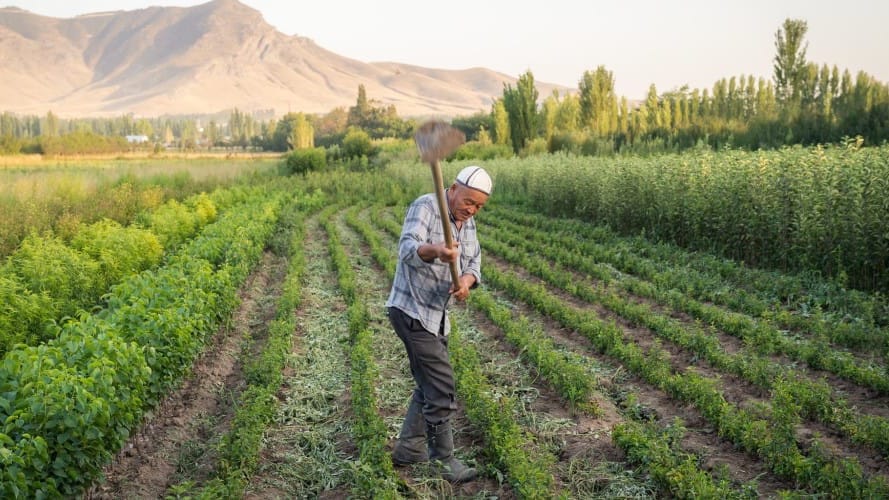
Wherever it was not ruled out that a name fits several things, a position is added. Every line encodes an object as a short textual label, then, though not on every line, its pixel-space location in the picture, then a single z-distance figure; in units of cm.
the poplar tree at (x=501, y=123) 4253
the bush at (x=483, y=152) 3922
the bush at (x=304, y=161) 4162
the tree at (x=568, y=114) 4162
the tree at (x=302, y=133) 6203
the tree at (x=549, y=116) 4156
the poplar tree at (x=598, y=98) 4034
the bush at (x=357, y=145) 4900
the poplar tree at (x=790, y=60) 3225
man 456
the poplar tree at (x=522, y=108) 4119
